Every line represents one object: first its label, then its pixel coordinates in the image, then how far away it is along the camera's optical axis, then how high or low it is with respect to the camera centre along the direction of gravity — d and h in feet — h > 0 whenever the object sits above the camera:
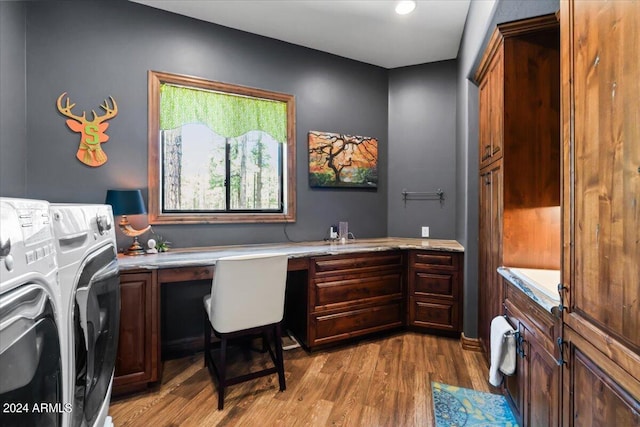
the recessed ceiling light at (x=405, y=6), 8.27 +5.75
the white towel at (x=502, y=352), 5.55 -2.62
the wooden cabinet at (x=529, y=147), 6.36 +1.40
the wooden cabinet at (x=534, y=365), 4.04 -2.28
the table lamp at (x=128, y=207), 7.45 +0.14
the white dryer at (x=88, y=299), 2.69 -0.93
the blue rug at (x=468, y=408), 5.85 -4.04
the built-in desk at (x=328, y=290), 6.54 -2.23
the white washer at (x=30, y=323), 1.69 -0.70
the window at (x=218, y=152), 8.69 +1.90
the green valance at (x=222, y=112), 8.75 +3.14
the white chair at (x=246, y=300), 6.21 -1.86
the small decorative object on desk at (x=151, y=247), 8.09 -0.93
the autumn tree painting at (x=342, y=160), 10.84 +1.95
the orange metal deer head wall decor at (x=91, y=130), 7.62 +2.13
